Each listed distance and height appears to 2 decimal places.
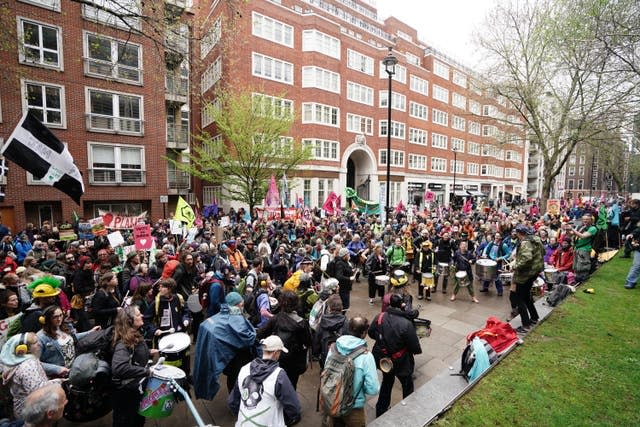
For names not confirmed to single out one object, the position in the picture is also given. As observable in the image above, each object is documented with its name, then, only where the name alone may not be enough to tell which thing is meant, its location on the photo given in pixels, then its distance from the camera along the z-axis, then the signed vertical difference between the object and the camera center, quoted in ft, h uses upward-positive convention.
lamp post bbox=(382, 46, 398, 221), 42.24 +18.39
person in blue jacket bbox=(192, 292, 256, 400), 12.84 -6.27
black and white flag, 18.48 +2.45
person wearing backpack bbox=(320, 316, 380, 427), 10.61 -6.43
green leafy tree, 62.75 +10.06
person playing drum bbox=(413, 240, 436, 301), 30.27 -6.80
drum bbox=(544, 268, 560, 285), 26.53 -6.98
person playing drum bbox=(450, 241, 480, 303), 28.81 -7.20
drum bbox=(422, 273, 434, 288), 28.80 -8.04
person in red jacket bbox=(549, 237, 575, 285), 27.43 -6.29
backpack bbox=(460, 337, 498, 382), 14.97 -8.24
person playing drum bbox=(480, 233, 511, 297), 30.89 -6.08
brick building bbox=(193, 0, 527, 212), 82.38 +32.24
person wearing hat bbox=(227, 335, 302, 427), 9.48 -6.24
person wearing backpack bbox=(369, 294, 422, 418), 13.05 -6.41
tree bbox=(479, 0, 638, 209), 53.31 +22.53
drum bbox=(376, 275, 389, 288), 26.17 -7.22
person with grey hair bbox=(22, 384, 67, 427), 6.98 -4.85
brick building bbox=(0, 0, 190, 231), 56.03 +16.62
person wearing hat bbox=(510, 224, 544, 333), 19.44 -4.84
